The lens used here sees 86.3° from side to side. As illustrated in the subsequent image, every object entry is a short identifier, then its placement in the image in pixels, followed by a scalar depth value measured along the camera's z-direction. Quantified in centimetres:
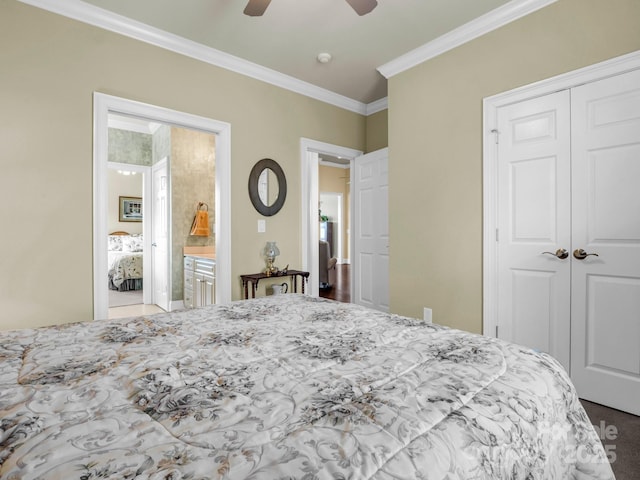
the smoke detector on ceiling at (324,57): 317
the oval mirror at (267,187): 344
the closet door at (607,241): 207
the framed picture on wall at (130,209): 774
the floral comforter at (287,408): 56
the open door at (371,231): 402
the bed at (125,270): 624
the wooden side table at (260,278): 330
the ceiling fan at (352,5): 191
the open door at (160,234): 475
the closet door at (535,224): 233
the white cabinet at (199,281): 378
